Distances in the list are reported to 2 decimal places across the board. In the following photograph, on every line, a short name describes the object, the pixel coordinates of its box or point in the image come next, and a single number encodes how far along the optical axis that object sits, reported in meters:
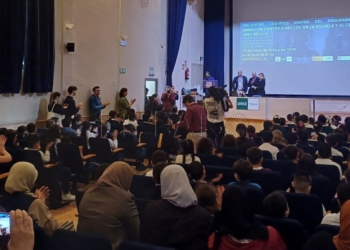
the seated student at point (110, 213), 2.94
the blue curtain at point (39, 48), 9.20
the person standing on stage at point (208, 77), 16.62
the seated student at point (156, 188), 3.88
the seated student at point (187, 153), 5.03
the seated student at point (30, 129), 6.72
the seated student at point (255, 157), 4.59
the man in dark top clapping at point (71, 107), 9.68
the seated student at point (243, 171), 3.89
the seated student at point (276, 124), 8.16
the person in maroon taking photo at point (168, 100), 12.45
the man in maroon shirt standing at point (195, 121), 7.40
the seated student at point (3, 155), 4.94
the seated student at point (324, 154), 5.04
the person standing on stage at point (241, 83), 15.84
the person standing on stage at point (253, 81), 15.45
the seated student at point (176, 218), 2.72
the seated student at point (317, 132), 7.30
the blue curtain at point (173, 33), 14.82
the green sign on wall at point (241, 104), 14.27
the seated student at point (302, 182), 3.80
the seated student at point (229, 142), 6.25
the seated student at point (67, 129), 7.12
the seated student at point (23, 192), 3.04
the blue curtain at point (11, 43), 8.52
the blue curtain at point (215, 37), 16.97
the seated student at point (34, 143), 5.51
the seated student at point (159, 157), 4.69
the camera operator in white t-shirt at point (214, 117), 7.99
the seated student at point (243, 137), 6.41
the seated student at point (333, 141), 5.74
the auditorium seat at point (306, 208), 3.46
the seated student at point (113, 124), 8.66
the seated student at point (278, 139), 6.36
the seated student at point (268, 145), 5.89
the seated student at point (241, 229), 2.58
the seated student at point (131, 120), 8.95
